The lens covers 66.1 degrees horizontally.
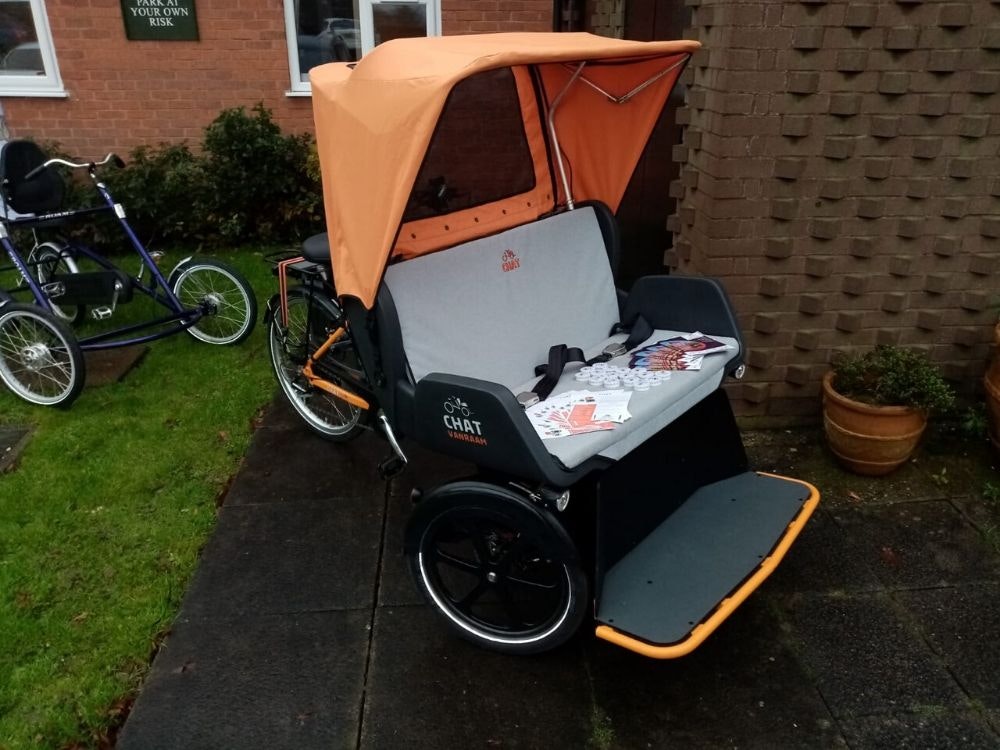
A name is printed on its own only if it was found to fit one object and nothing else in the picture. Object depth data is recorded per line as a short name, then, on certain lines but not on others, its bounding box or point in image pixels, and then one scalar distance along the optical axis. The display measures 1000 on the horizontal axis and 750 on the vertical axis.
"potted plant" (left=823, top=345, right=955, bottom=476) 3.80
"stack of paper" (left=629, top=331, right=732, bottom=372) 3.21
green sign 7.35
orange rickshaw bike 2.59
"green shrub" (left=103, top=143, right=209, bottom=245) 7.42
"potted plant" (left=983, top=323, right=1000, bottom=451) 3.94
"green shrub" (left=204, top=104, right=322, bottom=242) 7.39
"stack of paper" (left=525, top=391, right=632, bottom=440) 2.75
